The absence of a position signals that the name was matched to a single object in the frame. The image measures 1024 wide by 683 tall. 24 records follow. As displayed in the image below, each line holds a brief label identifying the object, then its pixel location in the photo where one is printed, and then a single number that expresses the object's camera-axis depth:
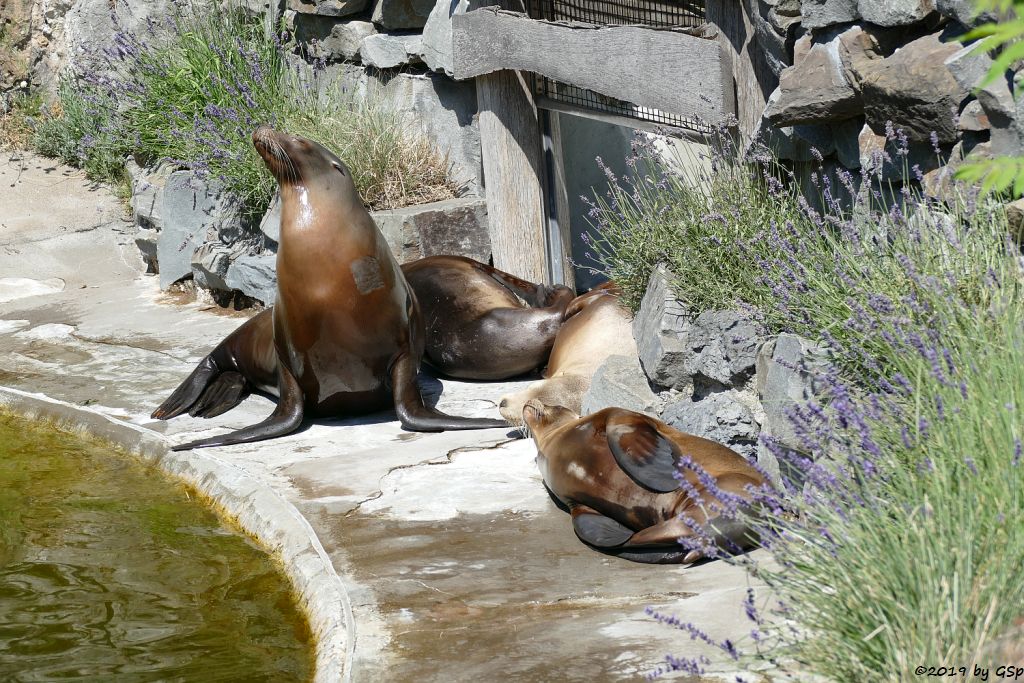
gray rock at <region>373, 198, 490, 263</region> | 15.84
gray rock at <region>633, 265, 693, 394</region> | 10.45
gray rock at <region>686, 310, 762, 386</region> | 9.50
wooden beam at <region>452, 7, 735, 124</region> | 11.27
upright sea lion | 12.20
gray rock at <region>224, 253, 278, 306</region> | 16.73
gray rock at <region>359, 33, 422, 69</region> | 17.64
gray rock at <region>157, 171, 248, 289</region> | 18.39
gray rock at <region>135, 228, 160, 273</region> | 19.47
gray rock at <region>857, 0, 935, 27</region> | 8.62
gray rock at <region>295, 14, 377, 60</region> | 18.45
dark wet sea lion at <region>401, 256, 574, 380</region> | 13.62
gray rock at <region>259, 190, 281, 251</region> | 16.73
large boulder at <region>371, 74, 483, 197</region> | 17.11
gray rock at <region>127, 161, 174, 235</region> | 19.59
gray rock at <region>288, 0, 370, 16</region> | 18.36
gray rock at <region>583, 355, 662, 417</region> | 10.66
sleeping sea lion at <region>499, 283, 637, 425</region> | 11.73
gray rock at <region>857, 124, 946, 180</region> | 8.82
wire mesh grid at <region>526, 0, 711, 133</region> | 13.55
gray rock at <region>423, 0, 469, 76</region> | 16.42
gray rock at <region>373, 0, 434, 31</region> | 17.66
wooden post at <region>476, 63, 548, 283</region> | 15.75
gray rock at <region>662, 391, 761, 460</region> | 9.45
